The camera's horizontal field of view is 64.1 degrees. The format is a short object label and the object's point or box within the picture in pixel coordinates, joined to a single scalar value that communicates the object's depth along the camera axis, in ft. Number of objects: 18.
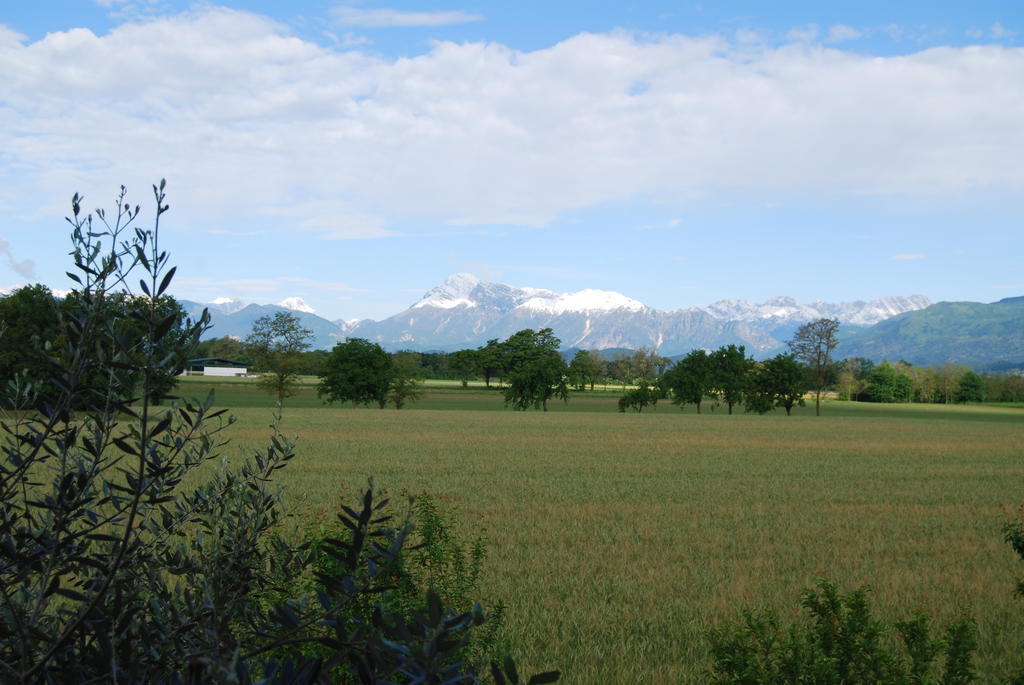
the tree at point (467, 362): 527.40
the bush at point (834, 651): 20.65
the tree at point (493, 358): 510.99
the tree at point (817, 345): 407.79
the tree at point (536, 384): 314.14
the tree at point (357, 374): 307.37
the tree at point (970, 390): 561.43
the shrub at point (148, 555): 7.64
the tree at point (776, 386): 314.96
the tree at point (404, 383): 310.04
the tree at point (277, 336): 520.42
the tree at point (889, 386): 545.03
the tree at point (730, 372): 320.70
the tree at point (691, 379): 325.62
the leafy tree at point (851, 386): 557.74
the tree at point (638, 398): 330.46
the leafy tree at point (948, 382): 565.53
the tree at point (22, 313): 147.23
